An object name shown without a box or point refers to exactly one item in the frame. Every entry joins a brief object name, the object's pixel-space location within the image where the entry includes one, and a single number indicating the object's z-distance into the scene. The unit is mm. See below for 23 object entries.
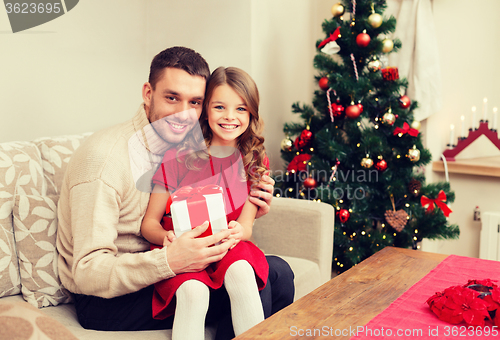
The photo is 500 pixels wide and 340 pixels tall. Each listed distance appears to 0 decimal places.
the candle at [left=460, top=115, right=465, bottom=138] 2602
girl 1120
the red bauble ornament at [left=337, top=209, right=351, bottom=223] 2211
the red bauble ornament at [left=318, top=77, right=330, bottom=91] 2295
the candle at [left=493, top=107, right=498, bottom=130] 2458
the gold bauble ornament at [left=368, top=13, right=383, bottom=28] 2160
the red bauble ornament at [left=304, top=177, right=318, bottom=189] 2275
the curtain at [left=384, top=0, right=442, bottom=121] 2506
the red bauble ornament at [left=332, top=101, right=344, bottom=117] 2250
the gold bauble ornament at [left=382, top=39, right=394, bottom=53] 2203
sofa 1285
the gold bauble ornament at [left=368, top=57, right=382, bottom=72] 2211
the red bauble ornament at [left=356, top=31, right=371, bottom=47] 2180
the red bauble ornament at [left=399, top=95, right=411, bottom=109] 2275
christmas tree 2219
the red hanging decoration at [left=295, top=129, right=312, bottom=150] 2326
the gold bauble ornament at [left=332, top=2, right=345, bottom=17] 2281
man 1122
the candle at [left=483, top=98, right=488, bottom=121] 2545
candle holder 2512
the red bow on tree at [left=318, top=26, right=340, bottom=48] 2229
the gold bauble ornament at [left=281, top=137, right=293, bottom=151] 2395
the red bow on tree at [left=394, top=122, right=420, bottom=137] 2211
